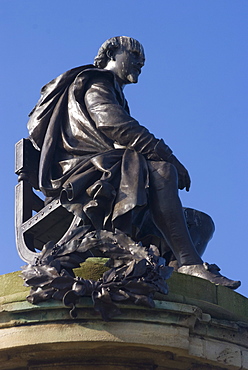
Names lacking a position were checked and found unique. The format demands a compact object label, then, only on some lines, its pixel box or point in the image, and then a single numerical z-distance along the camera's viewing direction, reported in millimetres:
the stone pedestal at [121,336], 14936
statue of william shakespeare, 15339
